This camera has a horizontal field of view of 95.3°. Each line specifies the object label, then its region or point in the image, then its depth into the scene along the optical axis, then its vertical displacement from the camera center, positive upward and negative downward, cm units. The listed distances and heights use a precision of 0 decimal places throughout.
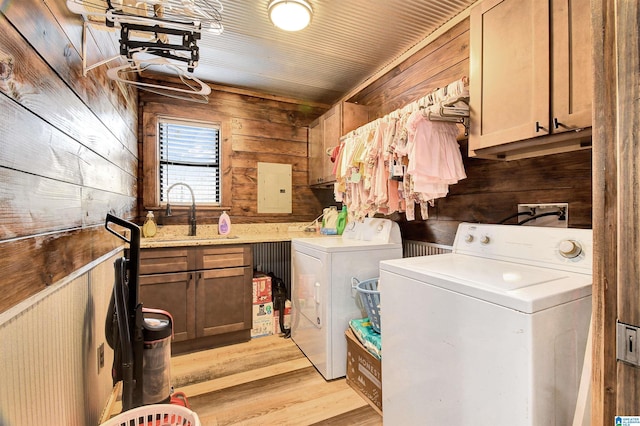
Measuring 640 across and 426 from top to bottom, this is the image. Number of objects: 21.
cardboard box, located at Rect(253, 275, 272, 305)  269 -72
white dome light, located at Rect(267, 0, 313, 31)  177 +125
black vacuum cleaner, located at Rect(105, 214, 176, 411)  117 -55
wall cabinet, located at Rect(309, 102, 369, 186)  282 +83
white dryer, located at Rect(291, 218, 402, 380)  200 -50
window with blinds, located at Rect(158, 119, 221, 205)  293 +56
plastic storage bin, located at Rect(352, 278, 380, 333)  177 -57
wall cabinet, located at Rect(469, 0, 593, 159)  109 +56
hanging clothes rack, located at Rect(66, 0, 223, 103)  110 +76
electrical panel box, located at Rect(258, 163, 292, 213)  332 +29
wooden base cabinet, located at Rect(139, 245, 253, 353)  227 -63
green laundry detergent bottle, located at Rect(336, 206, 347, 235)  285 -8
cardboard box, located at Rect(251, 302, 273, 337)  269 -100
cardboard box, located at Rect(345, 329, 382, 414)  170 -100
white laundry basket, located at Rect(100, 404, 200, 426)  106 -76
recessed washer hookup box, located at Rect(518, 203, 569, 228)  143 -2
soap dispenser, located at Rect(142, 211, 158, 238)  269 -13
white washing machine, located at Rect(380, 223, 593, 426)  86 -41
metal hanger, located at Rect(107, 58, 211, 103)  132 +68
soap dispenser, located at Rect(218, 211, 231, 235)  304 -11
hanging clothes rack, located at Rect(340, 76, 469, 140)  148 +57
